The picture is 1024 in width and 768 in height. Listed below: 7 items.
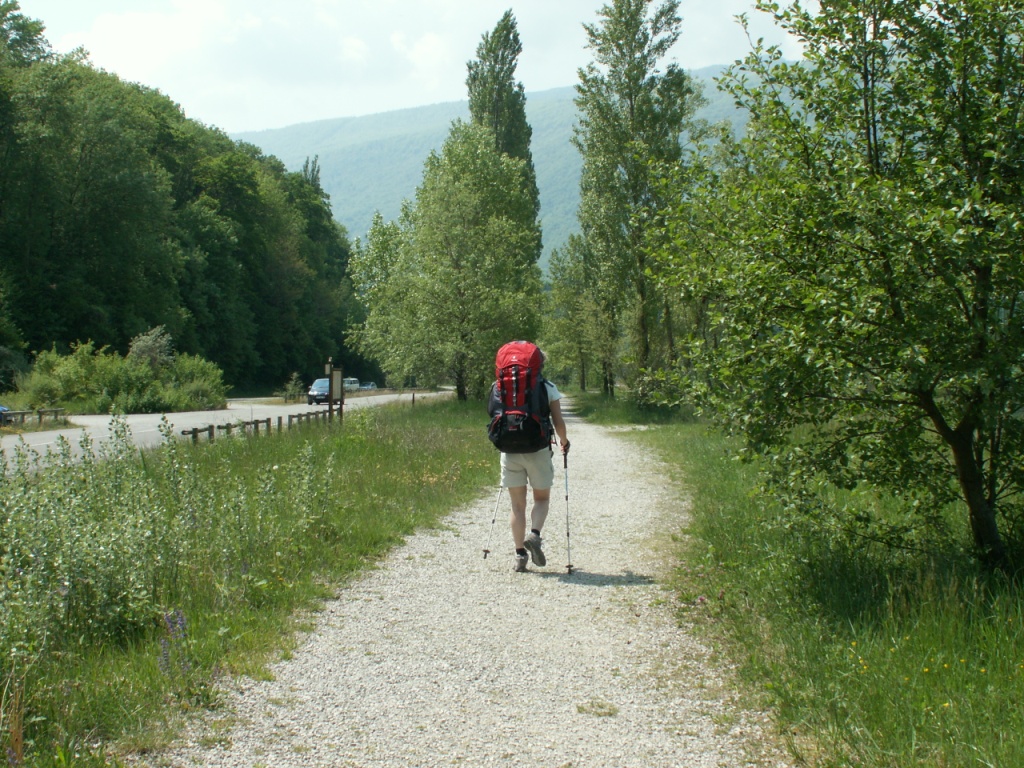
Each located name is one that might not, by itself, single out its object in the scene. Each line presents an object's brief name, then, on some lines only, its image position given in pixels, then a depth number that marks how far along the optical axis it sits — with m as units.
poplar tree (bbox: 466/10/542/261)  46.62
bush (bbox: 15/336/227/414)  34.75
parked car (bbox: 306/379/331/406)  48.56
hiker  7.65
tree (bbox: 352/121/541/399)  32.69
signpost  20.71
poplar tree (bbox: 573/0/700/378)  30.61
